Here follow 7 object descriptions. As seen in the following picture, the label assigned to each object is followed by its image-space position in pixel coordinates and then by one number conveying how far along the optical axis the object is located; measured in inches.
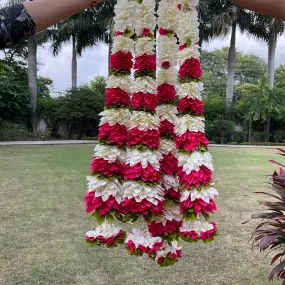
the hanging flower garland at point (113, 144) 65.6
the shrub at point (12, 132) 652.7
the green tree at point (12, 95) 679.1
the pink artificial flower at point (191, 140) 64.9
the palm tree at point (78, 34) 709.9
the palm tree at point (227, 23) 703.1
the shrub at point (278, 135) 783.7
